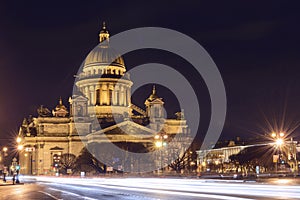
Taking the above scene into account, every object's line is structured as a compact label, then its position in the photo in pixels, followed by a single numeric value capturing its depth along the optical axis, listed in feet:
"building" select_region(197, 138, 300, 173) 350.02
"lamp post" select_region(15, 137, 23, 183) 197.52
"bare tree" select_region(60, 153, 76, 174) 382.03
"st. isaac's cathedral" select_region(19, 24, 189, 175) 424.05
